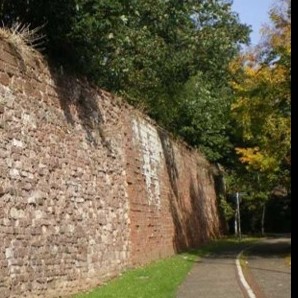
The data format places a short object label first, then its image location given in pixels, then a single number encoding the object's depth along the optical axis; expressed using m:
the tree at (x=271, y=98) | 22.41
